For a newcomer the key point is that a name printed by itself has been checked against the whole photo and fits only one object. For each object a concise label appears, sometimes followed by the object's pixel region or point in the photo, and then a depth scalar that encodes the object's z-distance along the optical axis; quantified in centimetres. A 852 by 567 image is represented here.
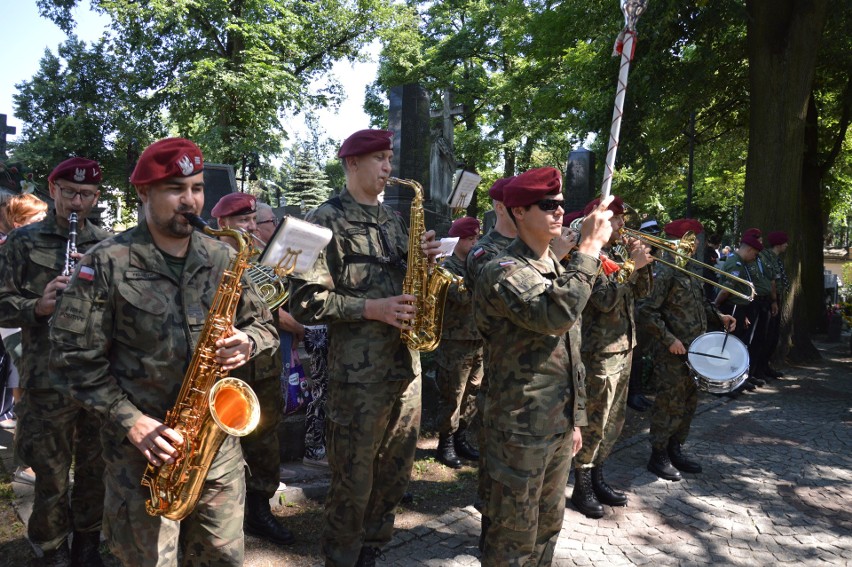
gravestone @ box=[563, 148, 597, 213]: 1052
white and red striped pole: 308
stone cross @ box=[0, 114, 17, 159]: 1237
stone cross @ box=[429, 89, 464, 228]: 1084
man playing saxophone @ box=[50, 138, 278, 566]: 263
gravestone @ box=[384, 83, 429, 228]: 868
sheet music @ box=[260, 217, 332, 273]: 293
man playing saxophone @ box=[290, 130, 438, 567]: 380
